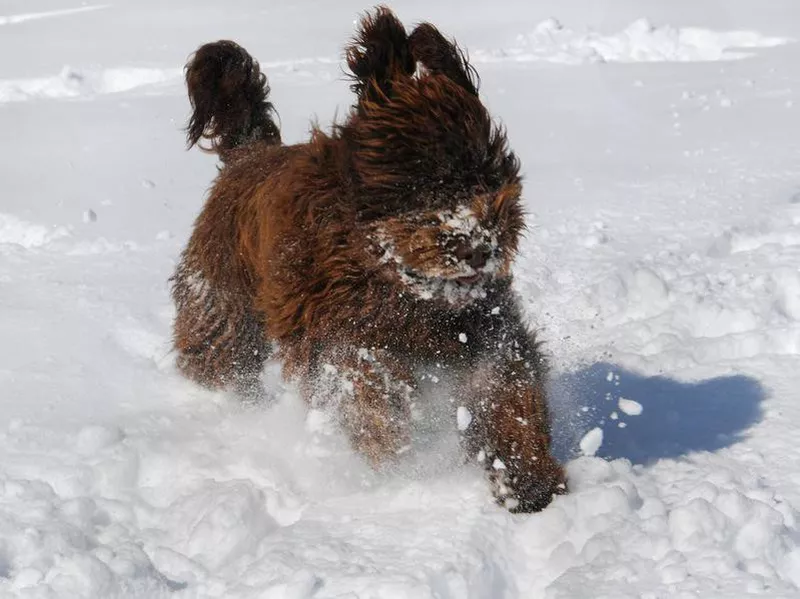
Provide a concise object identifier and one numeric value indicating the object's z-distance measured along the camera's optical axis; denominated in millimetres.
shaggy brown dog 6164
